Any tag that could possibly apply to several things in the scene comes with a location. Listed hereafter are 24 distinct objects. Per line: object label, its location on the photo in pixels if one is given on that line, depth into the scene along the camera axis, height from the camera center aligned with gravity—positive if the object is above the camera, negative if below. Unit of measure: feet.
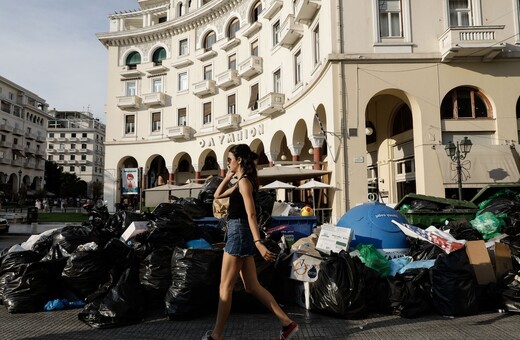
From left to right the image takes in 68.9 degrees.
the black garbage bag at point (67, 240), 17.72 -1.99
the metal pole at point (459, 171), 37.79 +2.38
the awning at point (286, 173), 45.47 +2.82
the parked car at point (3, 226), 48.33 -3.40
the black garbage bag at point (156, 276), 15.40 -3.21
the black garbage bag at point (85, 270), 15.75 -2.98
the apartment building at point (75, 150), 314.35 +40.68
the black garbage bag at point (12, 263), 16.19 -2.74
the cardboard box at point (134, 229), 19.42 -1.61
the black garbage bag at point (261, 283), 15.35 -3.71
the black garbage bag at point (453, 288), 14.84 -3.66
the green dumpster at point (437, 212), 25.46 -1.11
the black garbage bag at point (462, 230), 19.86 -1.93
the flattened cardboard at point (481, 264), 16.43 -3.01
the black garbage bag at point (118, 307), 13.88 -4.07
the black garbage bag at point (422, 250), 18.13 -2.67
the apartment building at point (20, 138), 205.26 +35.83
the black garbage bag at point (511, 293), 15.14 -3.95
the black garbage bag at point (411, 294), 14.97 -3.96
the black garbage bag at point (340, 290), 14.58 -3.66
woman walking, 11.35 -1.40
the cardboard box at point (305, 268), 15.75 -2.99
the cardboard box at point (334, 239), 17.17 -1.95
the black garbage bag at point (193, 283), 14.47 -3.32
